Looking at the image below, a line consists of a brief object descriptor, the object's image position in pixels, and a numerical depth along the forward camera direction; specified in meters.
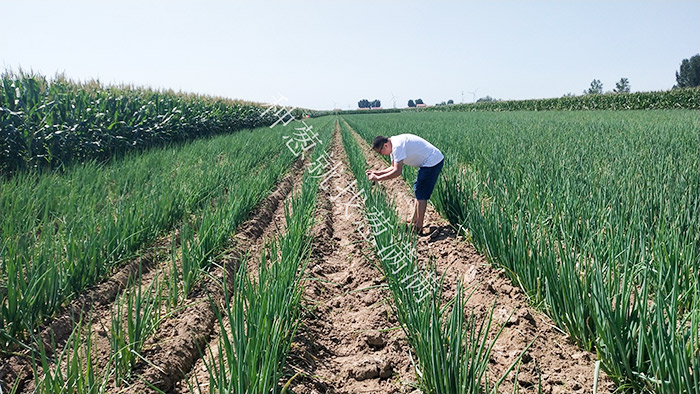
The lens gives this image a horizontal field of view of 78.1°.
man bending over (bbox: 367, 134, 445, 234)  4.17
